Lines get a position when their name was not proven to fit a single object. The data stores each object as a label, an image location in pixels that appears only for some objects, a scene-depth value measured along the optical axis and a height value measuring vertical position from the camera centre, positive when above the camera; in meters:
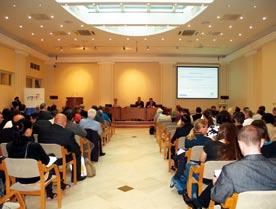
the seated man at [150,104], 16.37 -0.37
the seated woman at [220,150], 3.10 -0.60
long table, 15.63 -0.86
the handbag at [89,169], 5.60 -1.37
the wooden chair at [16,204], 2.80 -1.06
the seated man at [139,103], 16.69 -0.35
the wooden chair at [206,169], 3.27 -0.84
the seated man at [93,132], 6.93 -0.83
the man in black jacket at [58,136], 4.79 -0.63
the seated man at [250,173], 2.18 -0.56
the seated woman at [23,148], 3.58 -0.62
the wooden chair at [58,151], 4.48 -0.82
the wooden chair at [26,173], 3.38 -0.88
